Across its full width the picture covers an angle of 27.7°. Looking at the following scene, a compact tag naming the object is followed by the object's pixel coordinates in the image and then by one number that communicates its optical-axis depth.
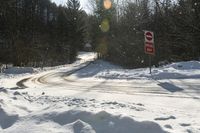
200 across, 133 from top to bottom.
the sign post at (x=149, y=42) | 20.53
